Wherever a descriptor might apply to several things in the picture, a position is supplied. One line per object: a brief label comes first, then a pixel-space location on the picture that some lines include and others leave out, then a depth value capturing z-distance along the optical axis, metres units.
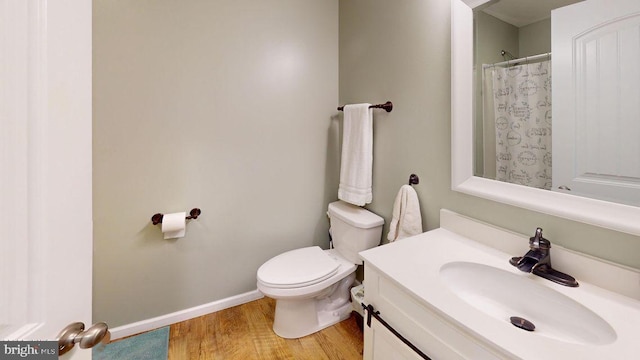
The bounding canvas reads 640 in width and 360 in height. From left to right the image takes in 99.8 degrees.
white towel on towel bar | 1.75
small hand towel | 1.46
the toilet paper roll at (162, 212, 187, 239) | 1.65
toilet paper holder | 1.67
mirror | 1.10
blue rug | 1.51
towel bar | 1.64
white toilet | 1.54
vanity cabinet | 0.73
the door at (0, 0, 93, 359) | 0.42
